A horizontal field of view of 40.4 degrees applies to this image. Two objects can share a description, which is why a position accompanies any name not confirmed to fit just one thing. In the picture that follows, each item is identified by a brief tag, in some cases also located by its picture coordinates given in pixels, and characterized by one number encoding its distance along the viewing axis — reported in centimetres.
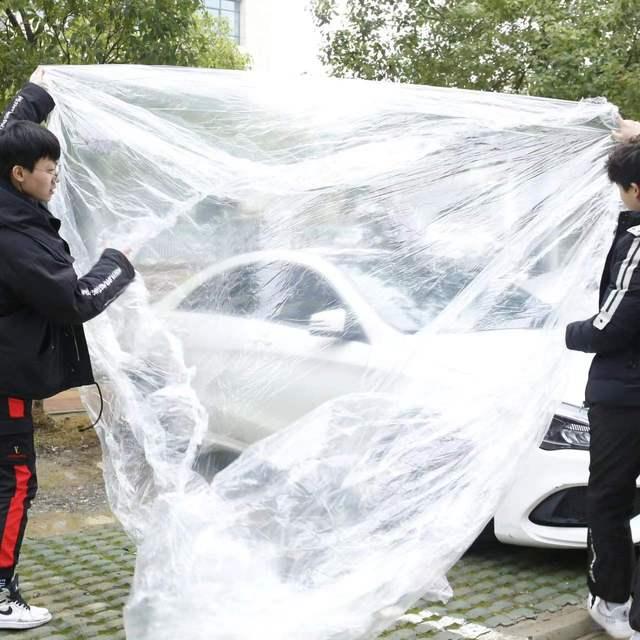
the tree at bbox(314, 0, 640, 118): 690
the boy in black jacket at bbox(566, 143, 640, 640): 302
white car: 323
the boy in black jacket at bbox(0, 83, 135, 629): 296
